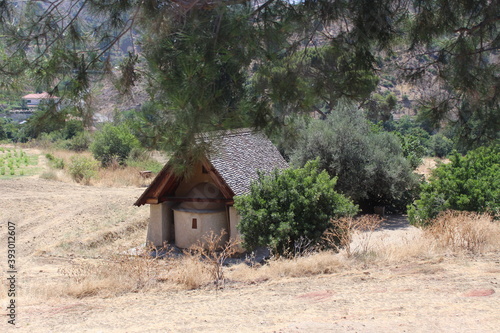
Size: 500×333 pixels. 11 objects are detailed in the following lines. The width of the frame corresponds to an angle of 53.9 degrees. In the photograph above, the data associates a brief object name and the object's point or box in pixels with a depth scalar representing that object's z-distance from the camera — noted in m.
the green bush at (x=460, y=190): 13.66
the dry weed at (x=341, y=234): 11.55
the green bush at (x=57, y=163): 34.79
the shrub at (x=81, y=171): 30.87
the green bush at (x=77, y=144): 47.58
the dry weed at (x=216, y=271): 9.91
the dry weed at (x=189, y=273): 9.91
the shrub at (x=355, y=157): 23.31
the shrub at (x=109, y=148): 36.09
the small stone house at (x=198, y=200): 16.20
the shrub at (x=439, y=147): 44.25
